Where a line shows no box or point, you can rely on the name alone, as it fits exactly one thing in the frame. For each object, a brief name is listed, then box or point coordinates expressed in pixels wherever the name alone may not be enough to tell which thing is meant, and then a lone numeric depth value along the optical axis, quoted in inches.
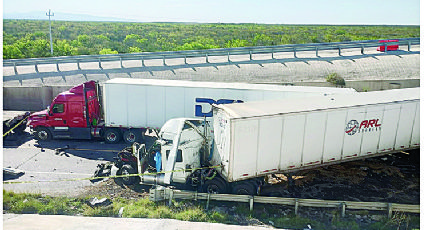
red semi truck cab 713.6
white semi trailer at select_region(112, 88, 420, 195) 456.4
